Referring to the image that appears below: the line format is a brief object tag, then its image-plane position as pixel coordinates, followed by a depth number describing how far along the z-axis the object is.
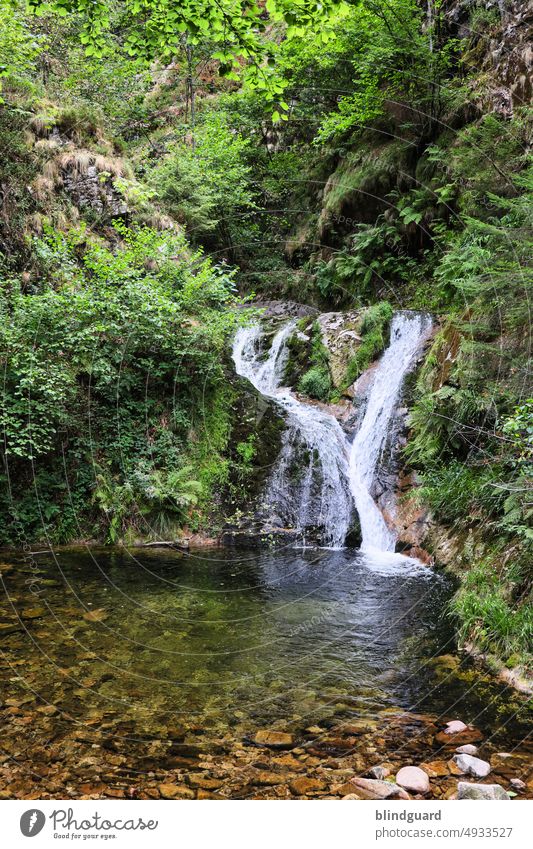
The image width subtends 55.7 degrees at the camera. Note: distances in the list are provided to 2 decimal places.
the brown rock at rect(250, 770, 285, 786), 3.20
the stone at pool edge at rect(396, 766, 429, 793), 3.10
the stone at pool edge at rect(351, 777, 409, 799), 3.02
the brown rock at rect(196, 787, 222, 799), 3.05
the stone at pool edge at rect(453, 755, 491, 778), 3.23
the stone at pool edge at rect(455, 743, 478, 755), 3.50
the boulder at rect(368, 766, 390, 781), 3.23
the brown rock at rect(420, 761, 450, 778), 3.27
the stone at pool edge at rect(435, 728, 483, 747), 3.66
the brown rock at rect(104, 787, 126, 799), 3.05
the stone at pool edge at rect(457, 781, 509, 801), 2.87
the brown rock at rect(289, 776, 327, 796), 3.09
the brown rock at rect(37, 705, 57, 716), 3.95
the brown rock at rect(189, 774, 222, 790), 3.14
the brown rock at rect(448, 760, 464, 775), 3.26
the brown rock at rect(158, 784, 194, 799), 3.07
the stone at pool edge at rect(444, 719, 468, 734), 3.80
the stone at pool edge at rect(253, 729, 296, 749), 3.61
